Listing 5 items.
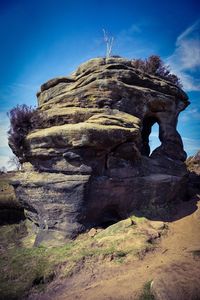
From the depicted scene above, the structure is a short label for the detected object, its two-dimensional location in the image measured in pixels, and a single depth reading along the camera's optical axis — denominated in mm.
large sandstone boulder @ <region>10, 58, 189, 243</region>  8969
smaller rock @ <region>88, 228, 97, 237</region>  8564
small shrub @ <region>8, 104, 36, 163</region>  10592
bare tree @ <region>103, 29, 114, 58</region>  13797
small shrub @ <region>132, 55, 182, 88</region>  13812
